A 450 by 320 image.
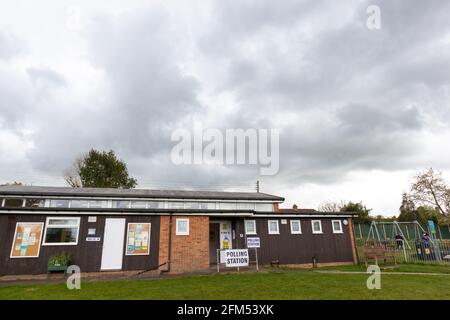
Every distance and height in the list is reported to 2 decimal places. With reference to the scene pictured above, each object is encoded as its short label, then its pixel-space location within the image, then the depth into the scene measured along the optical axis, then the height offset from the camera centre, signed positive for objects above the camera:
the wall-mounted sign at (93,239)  12.43 +0.17
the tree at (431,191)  31.61 +5.38
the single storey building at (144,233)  11.92 +0.39
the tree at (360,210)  37.44 +3.88
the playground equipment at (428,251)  15.52 -0.83
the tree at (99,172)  36.81 +9.65
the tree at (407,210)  37.28 +3.88
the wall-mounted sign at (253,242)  13.22 -0.12
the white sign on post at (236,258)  12.37 -0.81
